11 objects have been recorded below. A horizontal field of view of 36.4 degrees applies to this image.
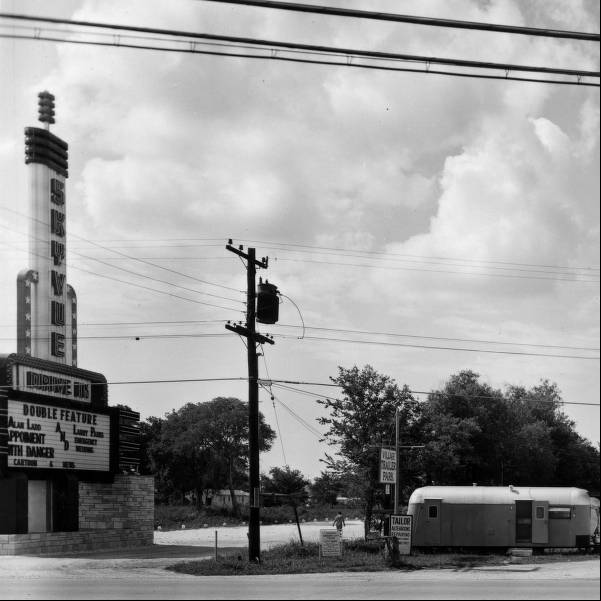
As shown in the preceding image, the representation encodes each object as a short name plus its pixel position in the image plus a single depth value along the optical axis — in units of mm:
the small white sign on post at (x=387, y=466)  26484
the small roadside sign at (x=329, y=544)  26547
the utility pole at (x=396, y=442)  31158
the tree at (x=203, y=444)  83688
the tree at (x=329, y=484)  35969
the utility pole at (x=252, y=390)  25609
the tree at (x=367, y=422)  35031
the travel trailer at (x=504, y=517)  31141
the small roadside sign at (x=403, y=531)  26750
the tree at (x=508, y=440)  61500
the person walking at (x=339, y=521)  29872
